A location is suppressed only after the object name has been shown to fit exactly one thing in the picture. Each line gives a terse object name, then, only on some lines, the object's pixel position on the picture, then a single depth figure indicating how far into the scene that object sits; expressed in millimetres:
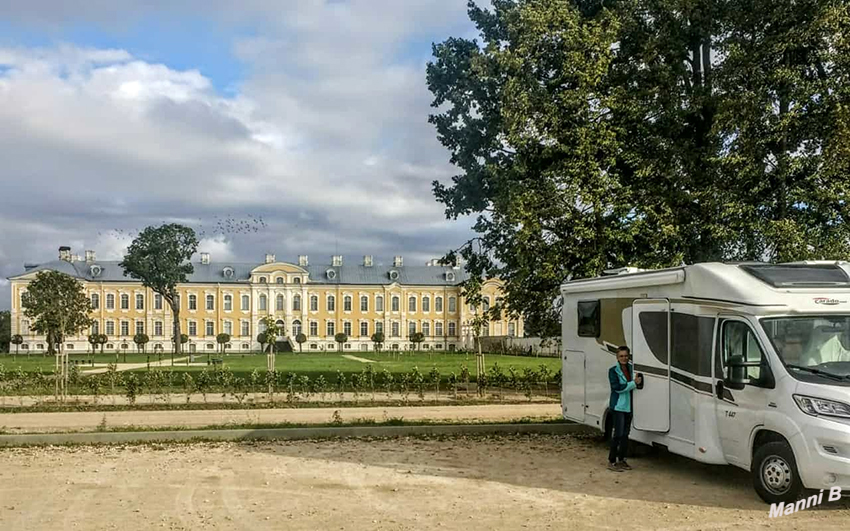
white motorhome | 8062
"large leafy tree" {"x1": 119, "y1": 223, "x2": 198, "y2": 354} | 76875
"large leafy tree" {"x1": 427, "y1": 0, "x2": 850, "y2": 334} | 17516
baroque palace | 90750
